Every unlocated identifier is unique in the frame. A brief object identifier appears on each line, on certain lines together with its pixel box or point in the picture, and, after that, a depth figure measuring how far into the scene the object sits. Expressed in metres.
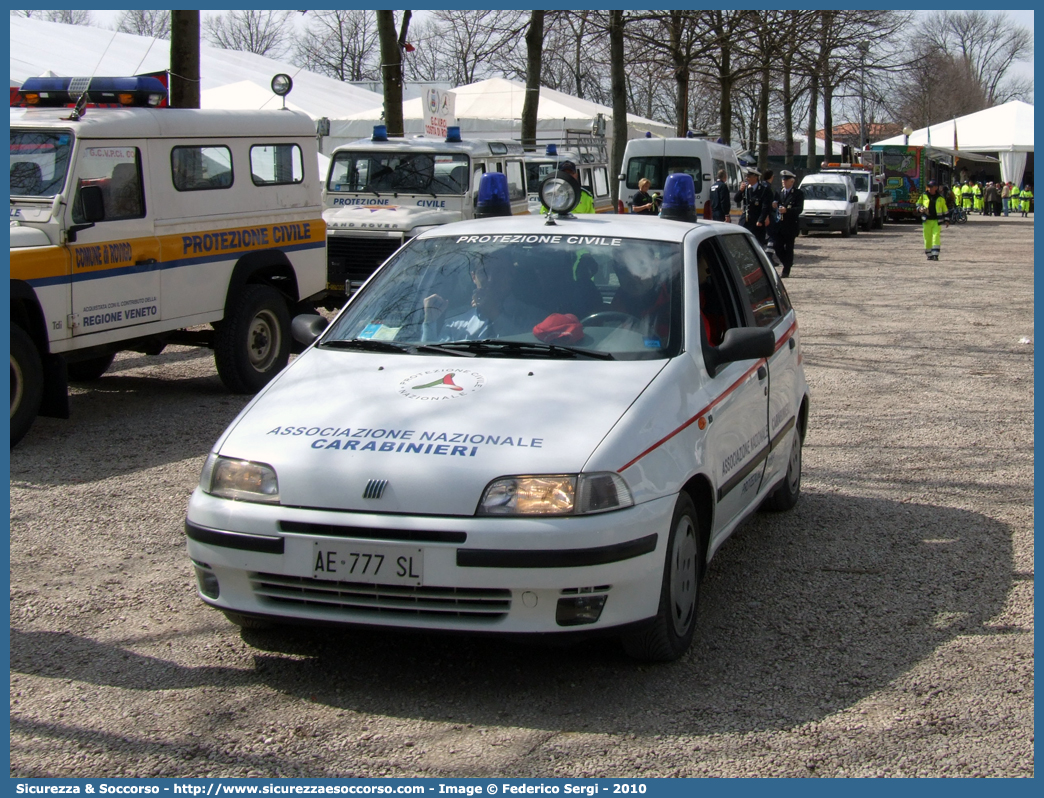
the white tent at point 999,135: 55.47
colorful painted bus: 45.94
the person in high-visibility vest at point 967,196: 51.63
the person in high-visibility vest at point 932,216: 23.52
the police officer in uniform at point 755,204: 19.91
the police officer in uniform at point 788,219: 20.25
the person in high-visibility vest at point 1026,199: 51.41
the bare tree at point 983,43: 106.62
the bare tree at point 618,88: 27.61
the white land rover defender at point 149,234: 8.30
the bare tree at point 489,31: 24.78
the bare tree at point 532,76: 23.61
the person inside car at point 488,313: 4.99
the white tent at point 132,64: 26.84
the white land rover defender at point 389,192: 13.51
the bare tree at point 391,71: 18.59
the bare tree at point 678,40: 29.84
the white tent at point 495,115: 27.97
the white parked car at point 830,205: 36.12
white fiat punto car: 3.91
